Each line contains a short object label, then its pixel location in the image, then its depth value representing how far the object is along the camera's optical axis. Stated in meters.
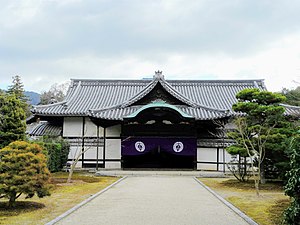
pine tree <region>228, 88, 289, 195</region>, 14.70
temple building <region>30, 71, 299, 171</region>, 22.75
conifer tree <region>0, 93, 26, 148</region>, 16.19
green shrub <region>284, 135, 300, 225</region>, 6.07
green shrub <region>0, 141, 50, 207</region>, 8.91
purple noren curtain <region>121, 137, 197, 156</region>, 22.77
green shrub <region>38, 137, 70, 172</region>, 20.39
